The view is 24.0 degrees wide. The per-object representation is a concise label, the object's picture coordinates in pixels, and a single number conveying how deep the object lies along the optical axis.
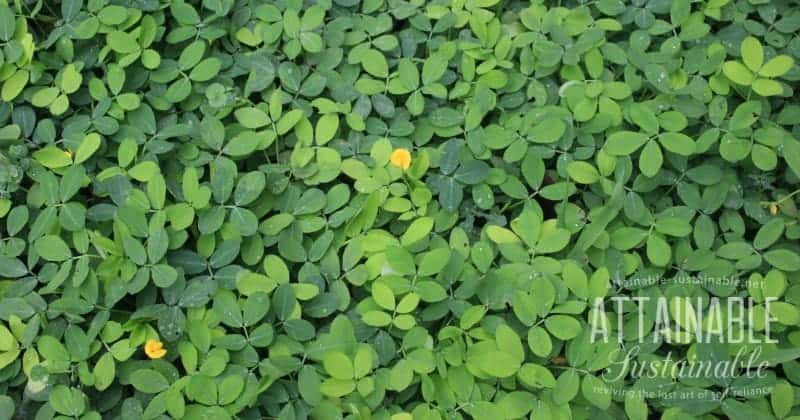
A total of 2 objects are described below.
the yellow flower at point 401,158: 1.30
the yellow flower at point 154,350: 1.23
